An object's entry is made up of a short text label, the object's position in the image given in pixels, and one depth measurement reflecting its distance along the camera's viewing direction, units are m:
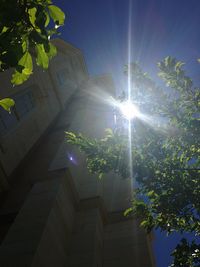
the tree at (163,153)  5.71
